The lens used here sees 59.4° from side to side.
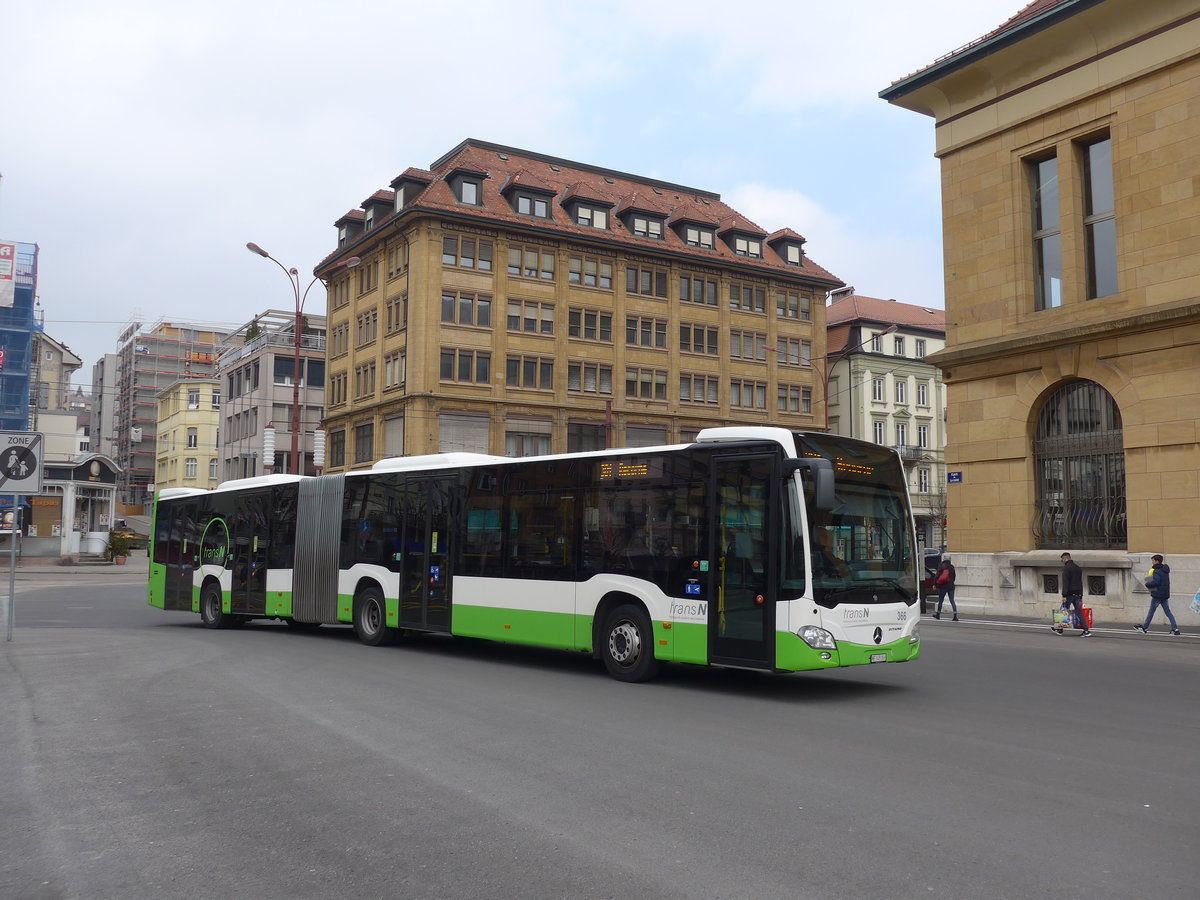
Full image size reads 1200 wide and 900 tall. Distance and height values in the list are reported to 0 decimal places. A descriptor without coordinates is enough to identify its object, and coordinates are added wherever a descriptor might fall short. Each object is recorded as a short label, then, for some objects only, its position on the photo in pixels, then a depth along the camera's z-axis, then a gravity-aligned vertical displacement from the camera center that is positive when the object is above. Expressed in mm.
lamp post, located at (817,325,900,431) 65938 +12468
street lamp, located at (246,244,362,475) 33428 +8037
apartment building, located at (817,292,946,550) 72812 +11291
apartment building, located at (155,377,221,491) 100875 +10992
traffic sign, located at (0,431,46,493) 17277 +1385
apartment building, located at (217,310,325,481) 72250 +10936
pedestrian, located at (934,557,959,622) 25625 -686
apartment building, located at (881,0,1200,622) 23734 +6375
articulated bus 11492 -22
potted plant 59406 -79
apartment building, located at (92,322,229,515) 122250 +20051
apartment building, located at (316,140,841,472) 52562 +12824
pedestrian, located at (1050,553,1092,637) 21406 -720
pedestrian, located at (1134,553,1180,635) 20828 -632
